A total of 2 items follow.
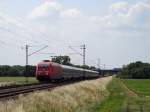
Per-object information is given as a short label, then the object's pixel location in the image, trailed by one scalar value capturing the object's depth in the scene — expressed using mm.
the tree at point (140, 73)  187875
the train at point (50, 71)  61288
